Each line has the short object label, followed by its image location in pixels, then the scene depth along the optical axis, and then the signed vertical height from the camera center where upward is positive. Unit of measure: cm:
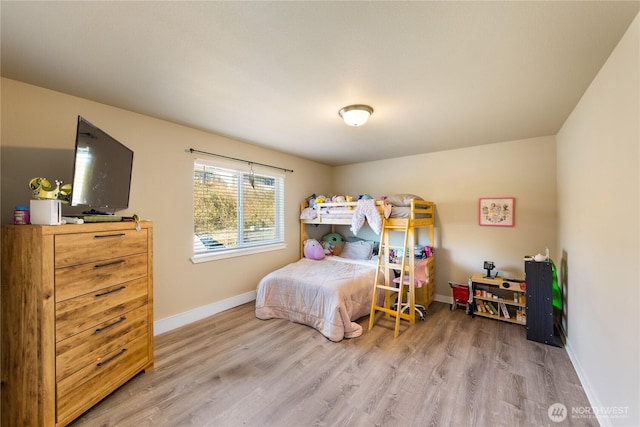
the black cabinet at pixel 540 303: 249 -89
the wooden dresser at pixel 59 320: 142 -67
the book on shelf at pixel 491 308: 310 -118
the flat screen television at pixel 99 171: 161 +32
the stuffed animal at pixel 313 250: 413 -59
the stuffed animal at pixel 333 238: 467 -44
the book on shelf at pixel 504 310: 301 -117
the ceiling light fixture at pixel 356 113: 224 +92
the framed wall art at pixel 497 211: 331 +6
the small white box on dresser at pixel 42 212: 150 +1
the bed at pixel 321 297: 266 -97
